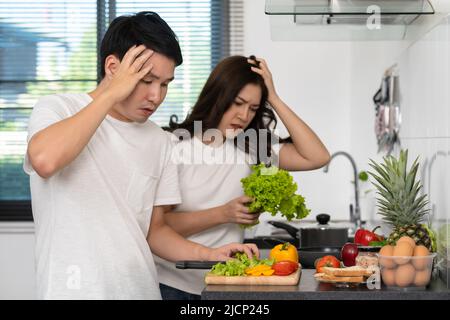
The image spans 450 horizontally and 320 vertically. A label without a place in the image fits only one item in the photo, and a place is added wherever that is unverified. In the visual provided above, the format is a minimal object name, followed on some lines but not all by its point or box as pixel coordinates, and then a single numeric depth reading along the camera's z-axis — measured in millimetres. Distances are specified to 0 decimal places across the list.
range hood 2879
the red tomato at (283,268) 2146
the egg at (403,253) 2068
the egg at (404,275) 2045
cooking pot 3535
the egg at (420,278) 2062
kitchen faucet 4344
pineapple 2395
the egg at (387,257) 2082
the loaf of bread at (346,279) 2084
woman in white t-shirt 2705
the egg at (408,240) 2102
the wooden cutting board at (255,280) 2115
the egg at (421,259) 2068
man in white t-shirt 1885
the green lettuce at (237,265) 2154
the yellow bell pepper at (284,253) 2393
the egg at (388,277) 2062
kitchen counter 1984
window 5027
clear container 2049
